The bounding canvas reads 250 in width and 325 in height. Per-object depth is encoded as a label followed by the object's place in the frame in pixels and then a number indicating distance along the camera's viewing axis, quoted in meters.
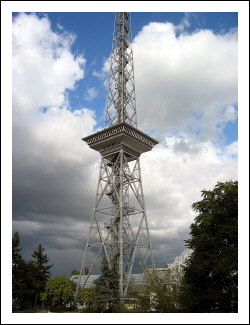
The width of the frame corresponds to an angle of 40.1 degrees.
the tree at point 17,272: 43.31
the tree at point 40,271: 52.78
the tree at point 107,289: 34.94
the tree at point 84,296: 43.71
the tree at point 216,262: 20.78
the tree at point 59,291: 47.09
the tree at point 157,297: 24.06
